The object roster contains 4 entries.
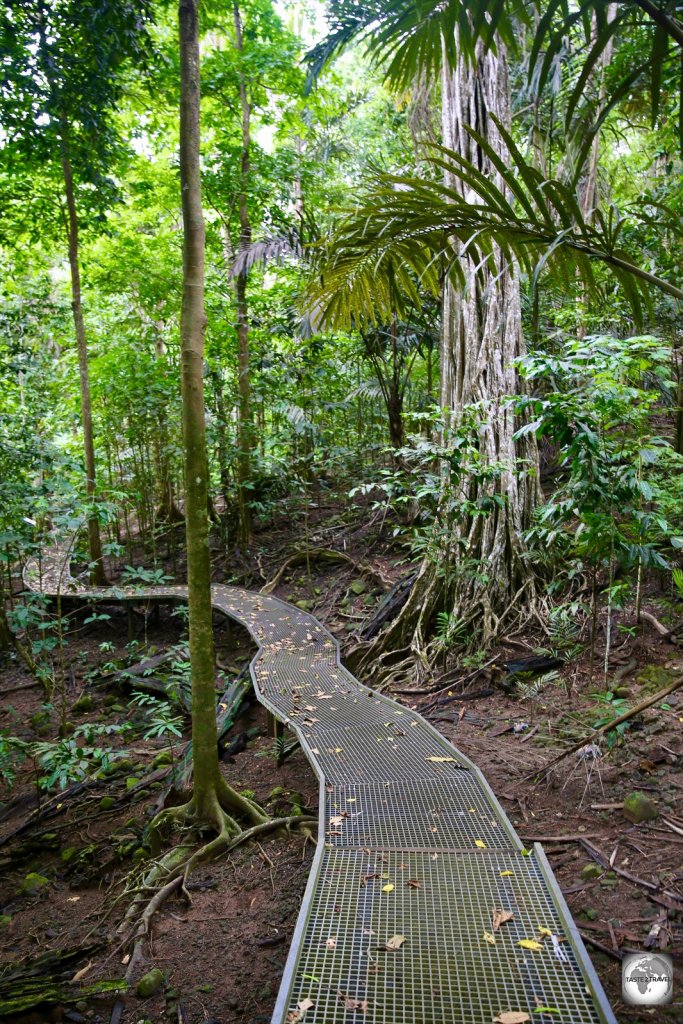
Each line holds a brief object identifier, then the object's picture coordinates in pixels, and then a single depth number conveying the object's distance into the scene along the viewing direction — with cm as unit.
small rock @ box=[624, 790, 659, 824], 284
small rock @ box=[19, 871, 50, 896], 375
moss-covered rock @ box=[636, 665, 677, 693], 369
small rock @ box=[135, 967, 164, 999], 237
